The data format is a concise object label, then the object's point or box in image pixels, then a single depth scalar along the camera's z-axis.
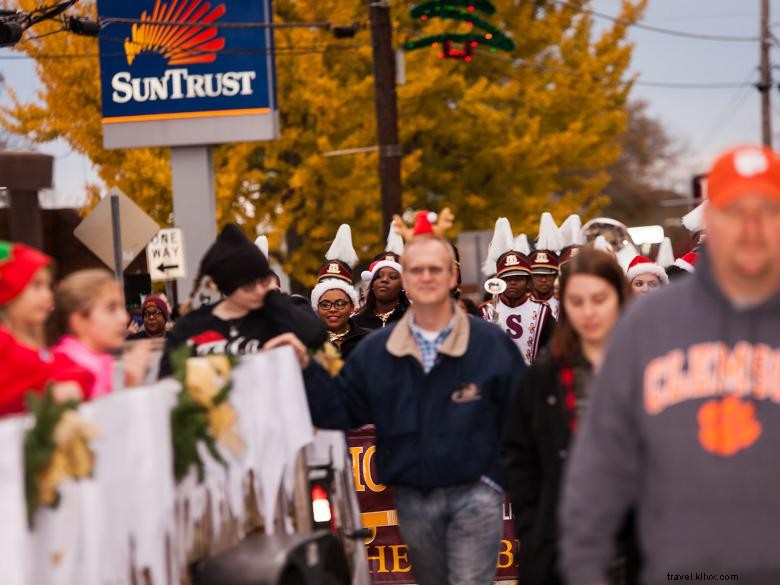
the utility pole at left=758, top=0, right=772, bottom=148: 55.78
